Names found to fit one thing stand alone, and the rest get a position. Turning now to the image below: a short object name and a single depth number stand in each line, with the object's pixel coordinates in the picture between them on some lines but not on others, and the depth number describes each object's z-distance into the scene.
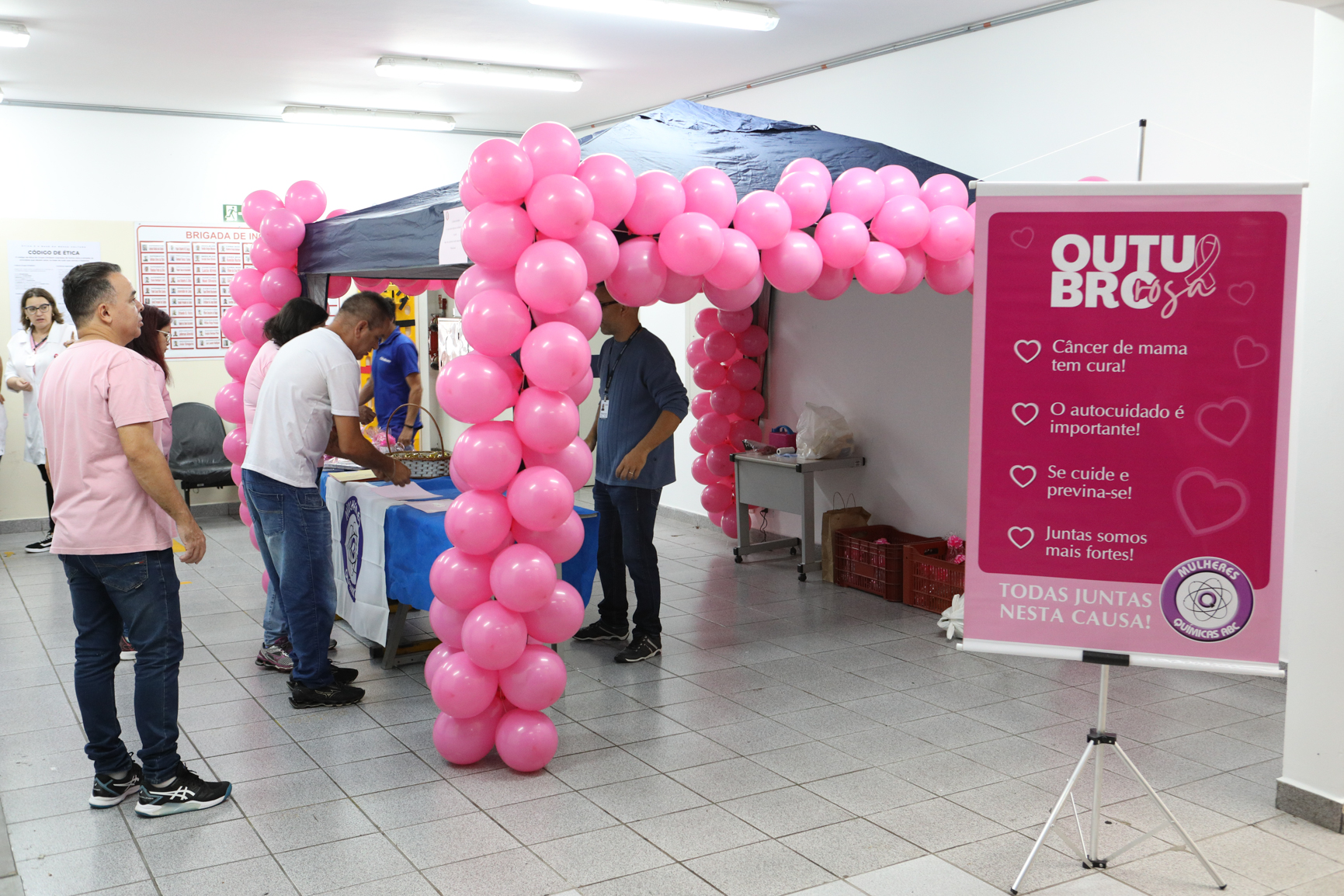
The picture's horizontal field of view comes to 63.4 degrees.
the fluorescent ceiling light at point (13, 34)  5.96
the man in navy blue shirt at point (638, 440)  4.89
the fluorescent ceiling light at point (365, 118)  8.54
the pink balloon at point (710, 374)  7.42
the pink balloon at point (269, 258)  5.75
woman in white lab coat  7.28
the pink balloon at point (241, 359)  5.80
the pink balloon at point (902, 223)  4.38
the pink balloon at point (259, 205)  5.85
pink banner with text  2.79
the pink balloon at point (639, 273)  3.84
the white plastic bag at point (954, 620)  5.40
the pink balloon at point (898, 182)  4.51
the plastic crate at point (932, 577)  5.74
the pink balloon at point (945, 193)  4.55
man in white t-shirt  4.21
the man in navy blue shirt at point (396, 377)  6.68
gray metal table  6.57
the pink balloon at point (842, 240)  4.25
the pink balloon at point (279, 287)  5.71
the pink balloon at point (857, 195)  4.37
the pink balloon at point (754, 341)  7.42
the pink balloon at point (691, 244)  3.76
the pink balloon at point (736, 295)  4.15
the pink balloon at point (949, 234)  4.43
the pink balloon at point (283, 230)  5.59
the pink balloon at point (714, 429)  7.49
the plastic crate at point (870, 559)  6.14
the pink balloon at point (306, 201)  5.72
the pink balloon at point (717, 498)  7.43
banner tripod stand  2.87
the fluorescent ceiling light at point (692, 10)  5.52
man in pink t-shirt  3.20
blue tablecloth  4.42
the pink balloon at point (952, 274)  4.56
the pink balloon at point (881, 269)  4.35
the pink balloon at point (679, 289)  3.97
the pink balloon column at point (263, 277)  5.63
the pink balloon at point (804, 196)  4.20
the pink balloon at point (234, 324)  5.97
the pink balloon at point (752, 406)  7.46
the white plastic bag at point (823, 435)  6.63
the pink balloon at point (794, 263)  4.12
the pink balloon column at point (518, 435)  3.53
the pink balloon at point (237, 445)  5.72
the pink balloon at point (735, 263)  3.93
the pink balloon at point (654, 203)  3.81
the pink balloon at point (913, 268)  4.48
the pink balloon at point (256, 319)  5.75
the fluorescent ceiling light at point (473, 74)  7.02
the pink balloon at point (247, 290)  5.84
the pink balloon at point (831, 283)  4.38
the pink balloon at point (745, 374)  7.41
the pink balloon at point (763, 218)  4.04
